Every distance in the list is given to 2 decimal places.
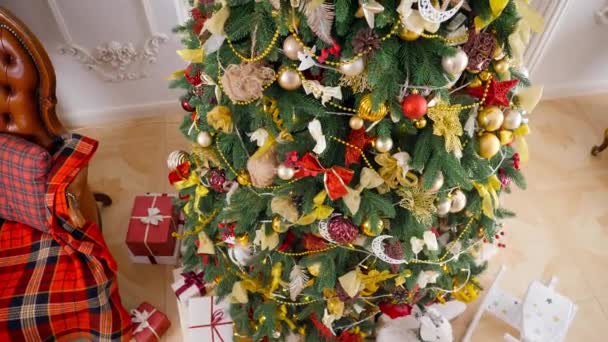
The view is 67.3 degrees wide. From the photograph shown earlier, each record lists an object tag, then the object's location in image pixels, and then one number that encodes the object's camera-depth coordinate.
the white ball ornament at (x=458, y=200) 1.19
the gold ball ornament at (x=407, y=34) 0.87
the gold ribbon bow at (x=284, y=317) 1.63
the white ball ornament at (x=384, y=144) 1.02
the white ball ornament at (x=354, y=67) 0.91
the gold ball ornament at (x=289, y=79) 0.99
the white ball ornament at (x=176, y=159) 1.44
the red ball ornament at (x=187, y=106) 1.39
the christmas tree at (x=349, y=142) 0.91
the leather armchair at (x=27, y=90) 1.40
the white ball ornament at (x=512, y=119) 1.09
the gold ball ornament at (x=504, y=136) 1.11
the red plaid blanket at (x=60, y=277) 1.47
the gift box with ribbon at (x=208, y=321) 1.74
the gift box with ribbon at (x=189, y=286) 1.85
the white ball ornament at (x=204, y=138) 1.25
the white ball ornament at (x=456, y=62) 0.90
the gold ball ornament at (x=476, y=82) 1.03
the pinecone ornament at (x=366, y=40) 0.88
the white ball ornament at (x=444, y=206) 1.18
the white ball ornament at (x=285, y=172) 1.10
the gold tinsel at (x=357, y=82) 0.95
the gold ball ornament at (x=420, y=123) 1.01
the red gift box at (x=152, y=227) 1.90
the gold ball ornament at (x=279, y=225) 1.27
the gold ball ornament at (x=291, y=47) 0.93
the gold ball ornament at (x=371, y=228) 1.15
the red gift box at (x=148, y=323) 1.77
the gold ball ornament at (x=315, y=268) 1.36
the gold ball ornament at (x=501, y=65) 1.01
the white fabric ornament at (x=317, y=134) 1.00
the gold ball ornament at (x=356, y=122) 1.01
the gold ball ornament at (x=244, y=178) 1.26
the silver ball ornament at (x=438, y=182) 1.07
